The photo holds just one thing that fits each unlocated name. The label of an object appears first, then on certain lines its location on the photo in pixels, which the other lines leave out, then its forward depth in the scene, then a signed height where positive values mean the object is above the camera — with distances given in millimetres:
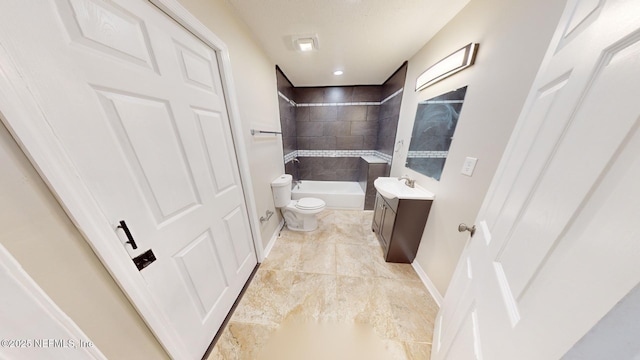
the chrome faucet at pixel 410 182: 1776 -587
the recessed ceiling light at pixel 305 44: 1612 +769
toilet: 2122 -1026
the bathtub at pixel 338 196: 2768 -1135
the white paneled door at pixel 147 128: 516 -13
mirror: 1327 -57
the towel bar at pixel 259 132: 1587 -70
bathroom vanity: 1574 -971
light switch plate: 1116 -265
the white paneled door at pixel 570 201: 270 -152
